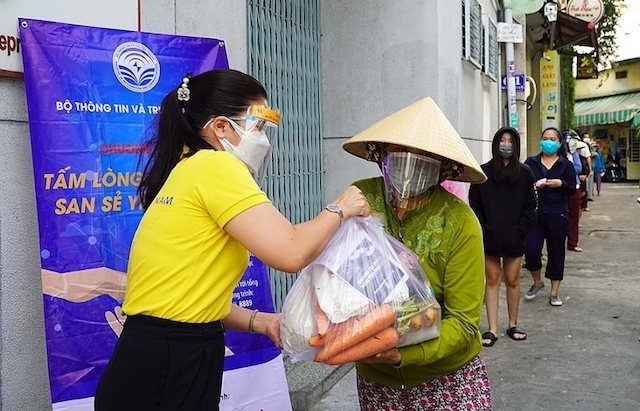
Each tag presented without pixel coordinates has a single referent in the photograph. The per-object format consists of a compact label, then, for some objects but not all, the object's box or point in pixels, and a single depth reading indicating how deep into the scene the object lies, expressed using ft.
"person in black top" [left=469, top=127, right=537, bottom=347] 18.71
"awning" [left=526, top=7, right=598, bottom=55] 46.05
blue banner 9.22
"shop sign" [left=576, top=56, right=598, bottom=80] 76.25
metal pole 31.59
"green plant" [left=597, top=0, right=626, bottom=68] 68.54
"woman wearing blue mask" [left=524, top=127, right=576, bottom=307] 23.18
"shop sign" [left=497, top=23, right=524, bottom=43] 31.89
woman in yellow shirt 5.89
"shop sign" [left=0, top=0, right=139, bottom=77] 9.03
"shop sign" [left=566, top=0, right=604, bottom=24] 48.85
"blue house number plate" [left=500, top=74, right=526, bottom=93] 35.14
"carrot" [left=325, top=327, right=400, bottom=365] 6.29
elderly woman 7.31
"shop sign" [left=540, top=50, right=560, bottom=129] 55.06
